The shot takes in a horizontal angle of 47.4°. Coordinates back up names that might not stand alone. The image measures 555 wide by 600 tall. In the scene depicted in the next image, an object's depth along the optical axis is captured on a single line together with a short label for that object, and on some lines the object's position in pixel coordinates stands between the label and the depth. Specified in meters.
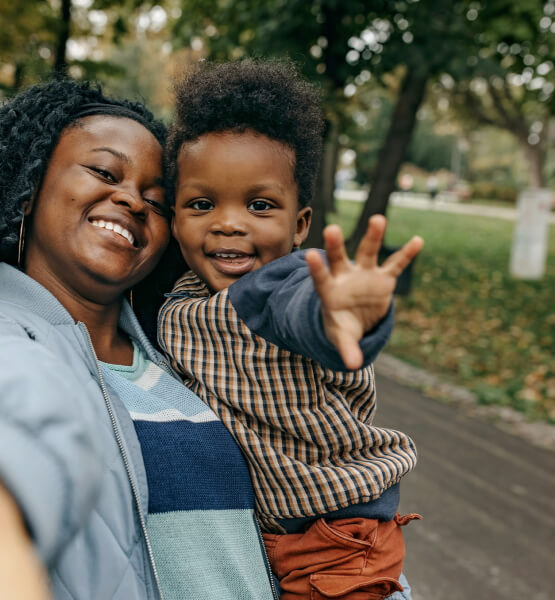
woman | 0.70
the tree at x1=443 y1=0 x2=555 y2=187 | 7.88
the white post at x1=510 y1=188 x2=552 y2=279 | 12.33
